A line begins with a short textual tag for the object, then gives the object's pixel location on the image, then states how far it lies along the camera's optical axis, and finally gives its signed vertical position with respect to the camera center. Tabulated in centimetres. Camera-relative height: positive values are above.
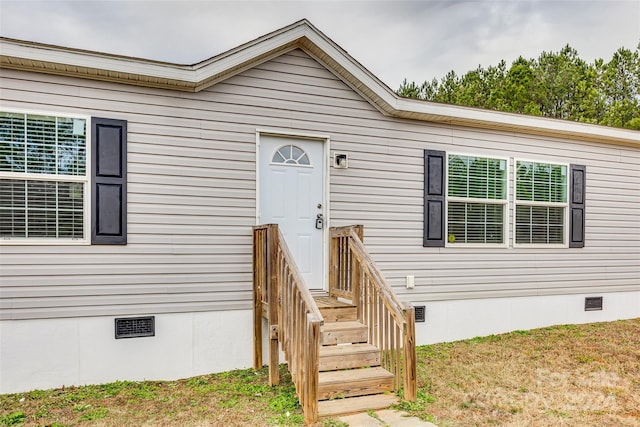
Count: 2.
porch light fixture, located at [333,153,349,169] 516 +56
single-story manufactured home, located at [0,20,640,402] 402 +9
